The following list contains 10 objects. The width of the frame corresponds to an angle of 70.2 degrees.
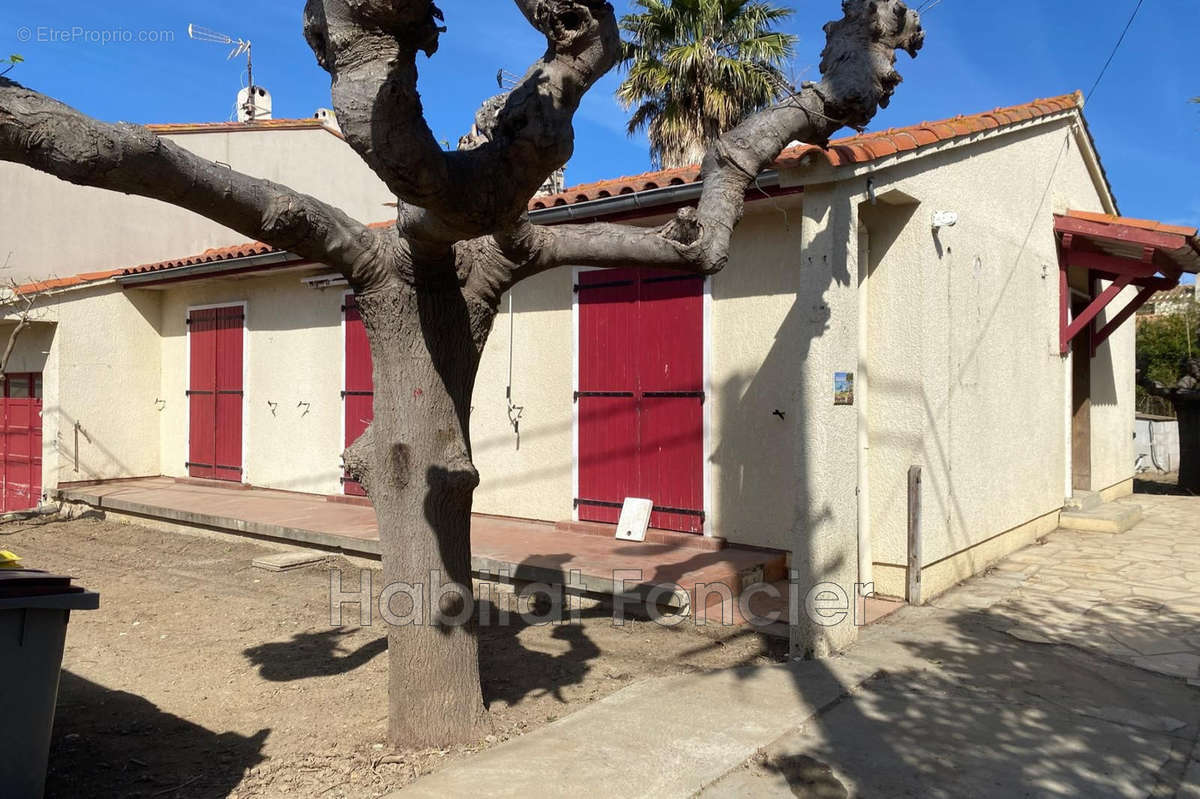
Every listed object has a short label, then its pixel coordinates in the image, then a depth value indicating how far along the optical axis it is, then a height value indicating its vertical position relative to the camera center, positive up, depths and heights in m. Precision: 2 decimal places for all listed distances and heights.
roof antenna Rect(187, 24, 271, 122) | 17.95 +6.38
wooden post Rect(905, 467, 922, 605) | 5.88 -0.90
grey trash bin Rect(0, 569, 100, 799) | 3.10 -0.98
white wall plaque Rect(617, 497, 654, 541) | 7.13 -0.98
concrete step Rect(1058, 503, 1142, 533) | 8.88 -1.22
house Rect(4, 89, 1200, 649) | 5.23 +0.37
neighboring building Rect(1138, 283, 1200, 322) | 22.05 +2.77
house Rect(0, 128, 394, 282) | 12.63 +3.03
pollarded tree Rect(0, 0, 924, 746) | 2.58 +0.71
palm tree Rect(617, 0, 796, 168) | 14.73 +5.95
